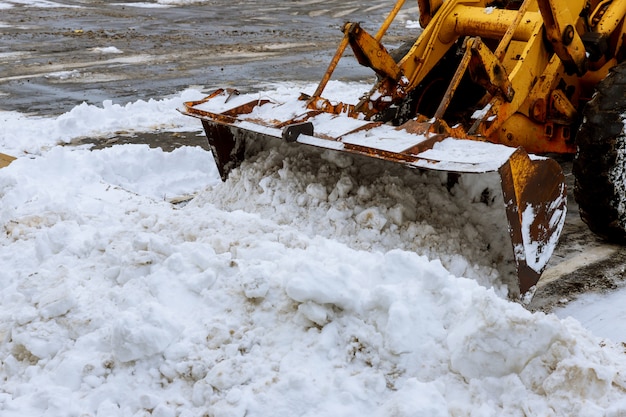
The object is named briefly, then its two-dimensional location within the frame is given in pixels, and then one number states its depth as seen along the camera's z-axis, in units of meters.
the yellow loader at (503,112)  3.78
